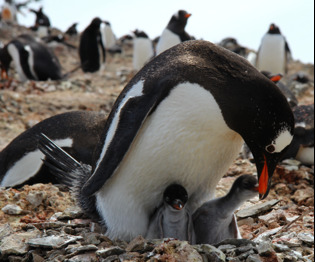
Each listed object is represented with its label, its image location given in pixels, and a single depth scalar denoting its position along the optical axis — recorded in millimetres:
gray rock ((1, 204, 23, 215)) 5770
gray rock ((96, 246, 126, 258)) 4375
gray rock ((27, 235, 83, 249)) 4605
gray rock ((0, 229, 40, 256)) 4617
